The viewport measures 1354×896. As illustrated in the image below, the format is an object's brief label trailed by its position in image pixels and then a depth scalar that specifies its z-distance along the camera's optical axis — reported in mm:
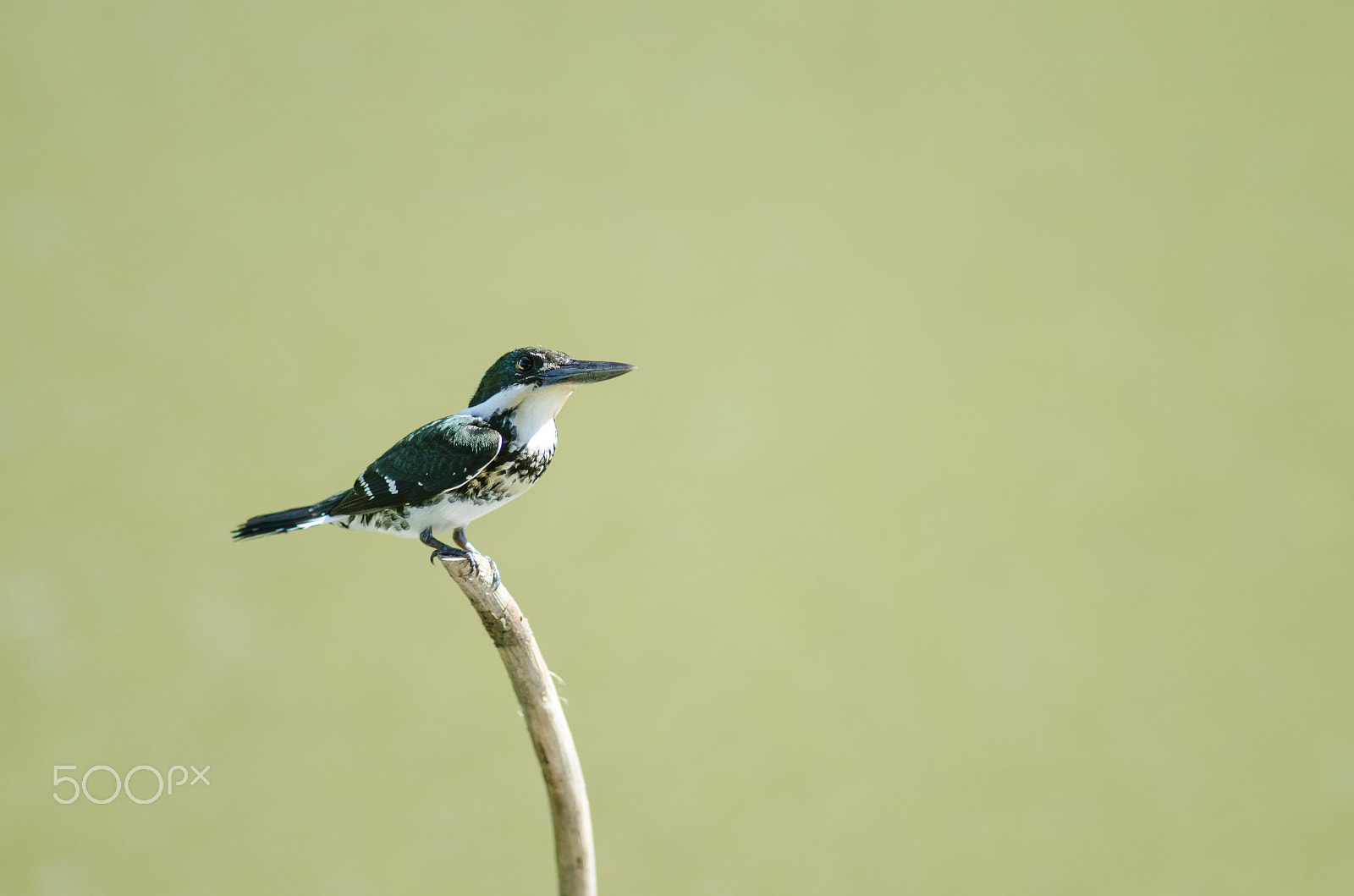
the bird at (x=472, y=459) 9200
